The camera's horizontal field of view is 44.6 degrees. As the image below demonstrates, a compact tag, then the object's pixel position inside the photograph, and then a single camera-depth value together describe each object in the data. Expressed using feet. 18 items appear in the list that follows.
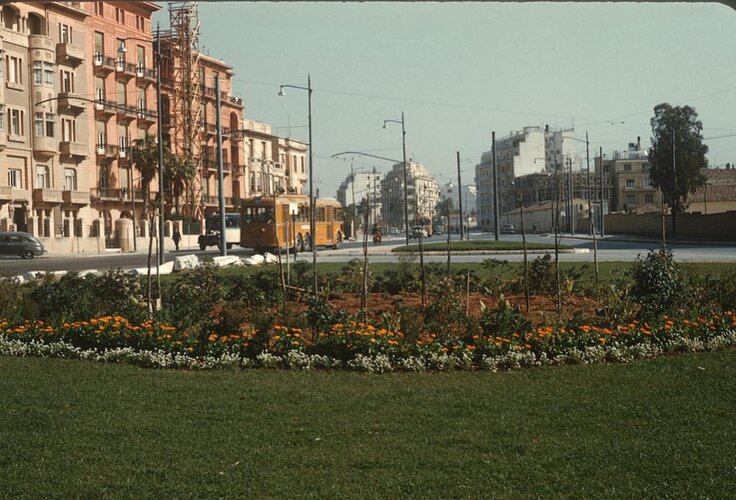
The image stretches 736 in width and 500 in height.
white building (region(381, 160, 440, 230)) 523.21
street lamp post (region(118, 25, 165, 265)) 100.03
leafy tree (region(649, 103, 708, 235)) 224.94
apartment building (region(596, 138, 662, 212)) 397.80
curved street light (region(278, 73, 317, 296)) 130.31
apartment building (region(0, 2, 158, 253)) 176.35
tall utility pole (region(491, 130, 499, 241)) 156.10
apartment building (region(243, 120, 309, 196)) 280.51
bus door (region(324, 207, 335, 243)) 171.42
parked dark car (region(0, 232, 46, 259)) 139.13
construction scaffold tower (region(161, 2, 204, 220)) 239.91
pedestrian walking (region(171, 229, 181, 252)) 189.23
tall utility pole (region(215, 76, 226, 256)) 115.24
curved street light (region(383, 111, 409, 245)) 173.58
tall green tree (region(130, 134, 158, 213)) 211.00
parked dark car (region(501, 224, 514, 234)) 317.73
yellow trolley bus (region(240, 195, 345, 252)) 149.89
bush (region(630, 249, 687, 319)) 41.88
